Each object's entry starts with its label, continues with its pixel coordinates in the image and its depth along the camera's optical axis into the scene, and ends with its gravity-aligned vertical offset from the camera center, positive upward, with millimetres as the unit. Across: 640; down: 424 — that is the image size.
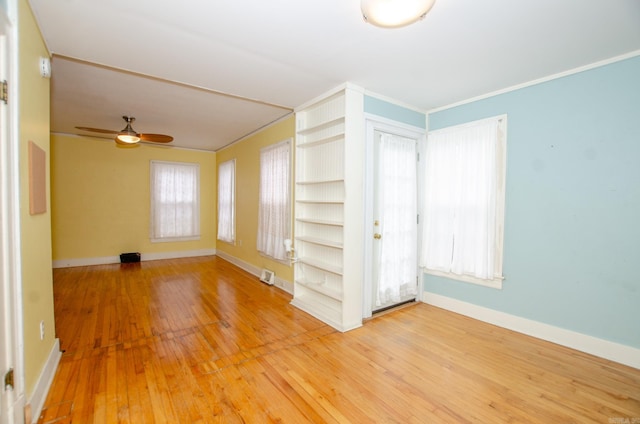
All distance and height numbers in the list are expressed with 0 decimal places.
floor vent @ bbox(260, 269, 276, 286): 4652 -1224
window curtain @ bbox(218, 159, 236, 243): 6234 +70
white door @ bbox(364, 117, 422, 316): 3413 -150
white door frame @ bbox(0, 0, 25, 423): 1491 -152
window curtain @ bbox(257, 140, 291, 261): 4340 +59
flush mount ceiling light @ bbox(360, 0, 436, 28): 1509 +1091
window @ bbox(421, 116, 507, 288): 3176 +57
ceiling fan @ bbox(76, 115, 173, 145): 4262 +1019
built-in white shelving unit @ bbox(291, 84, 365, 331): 3115 -28
